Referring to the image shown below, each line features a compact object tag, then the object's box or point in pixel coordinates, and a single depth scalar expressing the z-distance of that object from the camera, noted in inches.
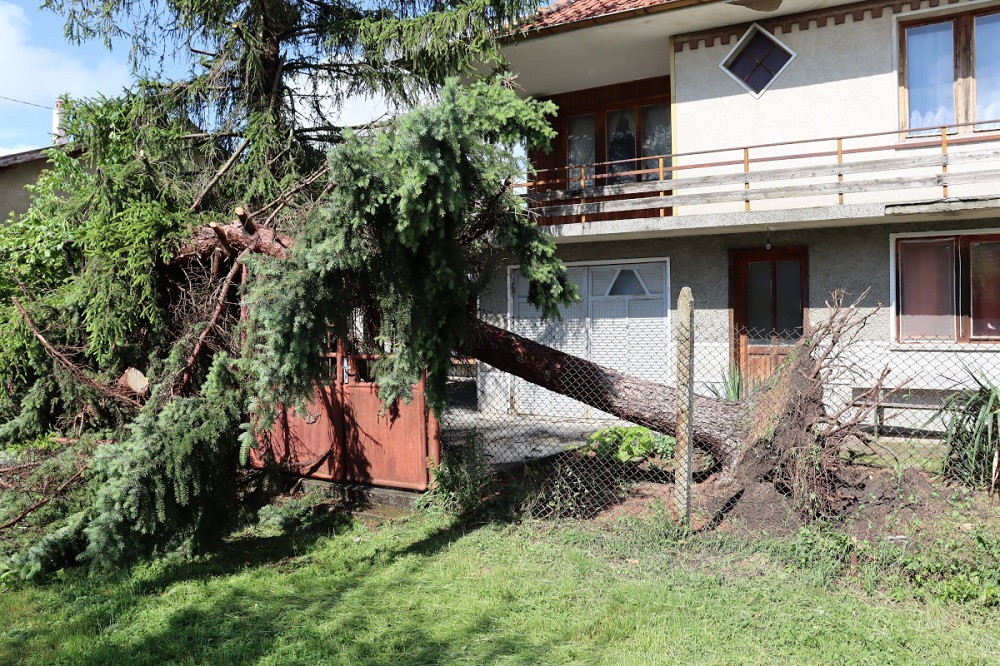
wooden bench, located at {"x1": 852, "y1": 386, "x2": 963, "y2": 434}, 388.8
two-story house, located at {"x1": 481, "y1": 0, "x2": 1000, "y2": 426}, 393.7
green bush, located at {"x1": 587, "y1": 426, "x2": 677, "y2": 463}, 285.3
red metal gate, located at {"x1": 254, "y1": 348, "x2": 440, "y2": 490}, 271.4
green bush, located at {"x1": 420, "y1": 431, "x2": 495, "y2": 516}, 258.4
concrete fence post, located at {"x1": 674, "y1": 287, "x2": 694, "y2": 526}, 216.2
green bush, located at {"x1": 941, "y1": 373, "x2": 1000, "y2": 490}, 237.3
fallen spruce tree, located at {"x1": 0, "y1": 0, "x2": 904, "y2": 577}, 200.2
